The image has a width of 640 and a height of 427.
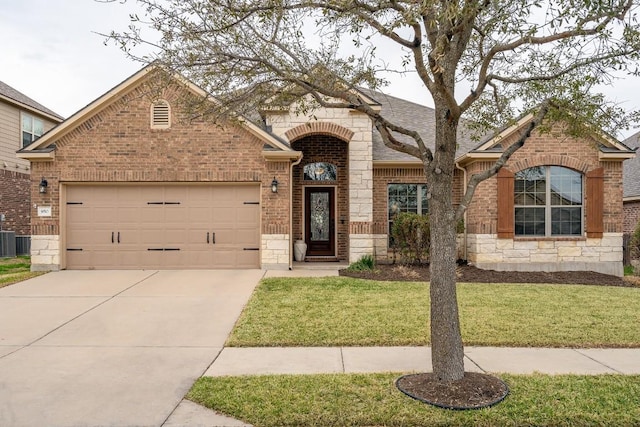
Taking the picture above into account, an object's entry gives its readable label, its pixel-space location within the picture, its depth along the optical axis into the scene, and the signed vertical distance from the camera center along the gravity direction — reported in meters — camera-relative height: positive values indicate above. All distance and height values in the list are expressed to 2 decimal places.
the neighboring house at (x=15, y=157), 17.94 +2.27
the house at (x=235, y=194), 12.27 +0.56
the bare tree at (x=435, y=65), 4.54 +1.69
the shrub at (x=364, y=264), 12.81 -1.39
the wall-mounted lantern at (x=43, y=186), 12.17 +0.76
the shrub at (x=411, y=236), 13.20 -0.63
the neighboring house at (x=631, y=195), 18.60 +0.72
